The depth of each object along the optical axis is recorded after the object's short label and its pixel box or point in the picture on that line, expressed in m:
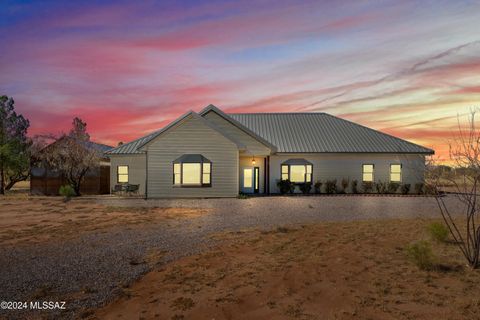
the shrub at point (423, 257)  7.44
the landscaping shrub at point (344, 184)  27.73
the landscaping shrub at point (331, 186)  27.56
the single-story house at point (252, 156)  23.84
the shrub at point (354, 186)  27.68
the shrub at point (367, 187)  27.88
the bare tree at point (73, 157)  28.23
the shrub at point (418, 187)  27.61
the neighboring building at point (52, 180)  29.53
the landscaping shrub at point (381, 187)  27.94
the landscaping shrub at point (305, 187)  27.69
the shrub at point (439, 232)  9.62
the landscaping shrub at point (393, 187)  27.73
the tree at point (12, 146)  30.94
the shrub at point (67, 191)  26.52
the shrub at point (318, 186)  27.77
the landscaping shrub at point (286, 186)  27.27
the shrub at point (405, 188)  27.56
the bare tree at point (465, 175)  7.29
